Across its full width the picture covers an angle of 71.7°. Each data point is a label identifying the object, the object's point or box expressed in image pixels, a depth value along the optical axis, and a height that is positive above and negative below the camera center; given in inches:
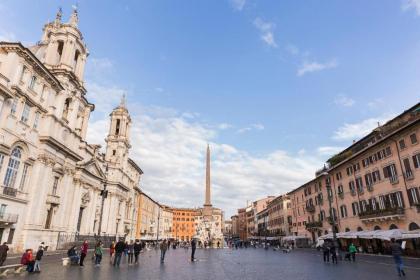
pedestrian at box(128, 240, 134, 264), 802.3 -48.6
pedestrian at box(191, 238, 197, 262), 910.4 -26.9
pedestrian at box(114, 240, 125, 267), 713.6 -28.9
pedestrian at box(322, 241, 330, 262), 893.8 -30.4
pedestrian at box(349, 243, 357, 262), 893.7 -33.9
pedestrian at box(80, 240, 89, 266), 714.8 -37.9
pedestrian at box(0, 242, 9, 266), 556.8 -28.0
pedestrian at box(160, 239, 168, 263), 826.8 -29.9
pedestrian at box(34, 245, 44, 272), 577.7 -44.6
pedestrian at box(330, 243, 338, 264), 825.8 -32.1
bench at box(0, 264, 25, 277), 533.2 -58.8
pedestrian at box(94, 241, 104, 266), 728.3 -39.5
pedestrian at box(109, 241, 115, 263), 925.3 -31.7
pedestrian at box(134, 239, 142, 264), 821.5 -32.1
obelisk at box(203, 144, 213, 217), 2217.0 +269.6
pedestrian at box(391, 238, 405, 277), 526.0 -26.6
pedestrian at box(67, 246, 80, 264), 736.3 -46.0
